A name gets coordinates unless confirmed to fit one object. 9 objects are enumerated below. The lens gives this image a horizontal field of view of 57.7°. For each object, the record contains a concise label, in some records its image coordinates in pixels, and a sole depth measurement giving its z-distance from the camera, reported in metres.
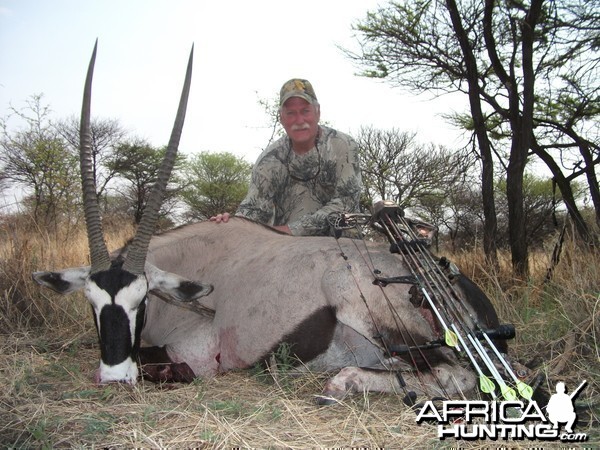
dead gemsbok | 2.54
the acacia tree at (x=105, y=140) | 15.16
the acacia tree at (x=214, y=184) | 19.00
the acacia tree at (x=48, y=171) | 8.43
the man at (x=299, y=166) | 4.67
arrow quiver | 2.06
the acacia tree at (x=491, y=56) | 6.60
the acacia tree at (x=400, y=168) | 16.91
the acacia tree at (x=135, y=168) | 16.27
